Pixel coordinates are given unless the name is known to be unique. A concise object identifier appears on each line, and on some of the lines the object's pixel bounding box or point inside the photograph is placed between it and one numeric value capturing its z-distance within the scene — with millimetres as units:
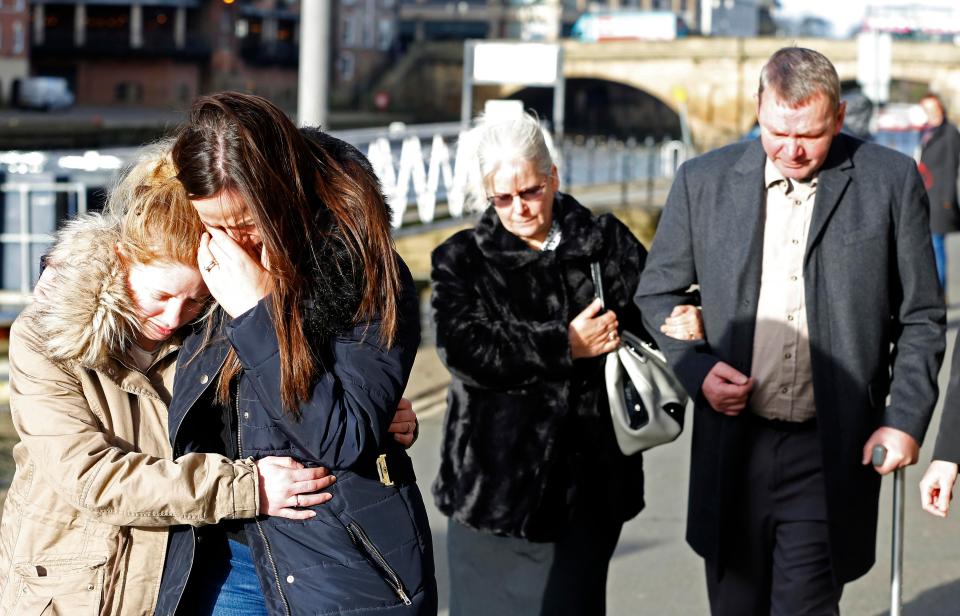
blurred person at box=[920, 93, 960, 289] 11008
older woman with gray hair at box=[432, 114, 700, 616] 3451
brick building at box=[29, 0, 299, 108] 65812
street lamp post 8516
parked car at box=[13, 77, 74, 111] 54906
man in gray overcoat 3203
